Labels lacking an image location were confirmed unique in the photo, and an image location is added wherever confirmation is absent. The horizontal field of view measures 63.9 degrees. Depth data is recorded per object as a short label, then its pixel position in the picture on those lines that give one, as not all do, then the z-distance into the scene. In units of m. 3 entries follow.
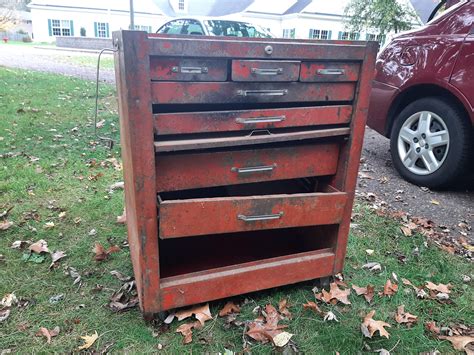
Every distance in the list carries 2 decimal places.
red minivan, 3.37
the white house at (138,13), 32.44
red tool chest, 1.65
